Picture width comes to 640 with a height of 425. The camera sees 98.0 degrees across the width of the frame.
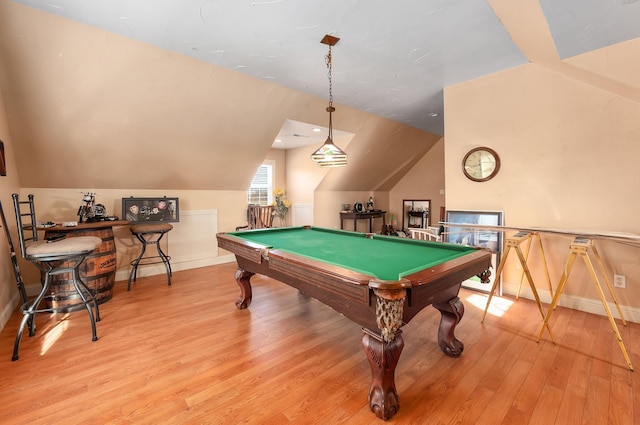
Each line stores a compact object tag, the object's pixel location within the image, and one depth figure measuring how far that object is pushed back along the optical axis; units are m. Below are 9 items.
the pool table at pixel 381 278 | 1.45
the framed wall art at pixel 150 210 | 3.86
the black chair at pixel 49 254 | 2.22
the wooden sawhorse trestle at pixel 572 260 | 2.01
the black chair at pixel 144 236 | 3.65
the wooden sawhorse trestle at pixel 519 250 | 2.44
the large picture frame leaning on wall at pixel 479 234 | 3.41
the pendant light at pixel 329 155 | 2.76
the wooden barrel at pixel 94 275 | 2.84
